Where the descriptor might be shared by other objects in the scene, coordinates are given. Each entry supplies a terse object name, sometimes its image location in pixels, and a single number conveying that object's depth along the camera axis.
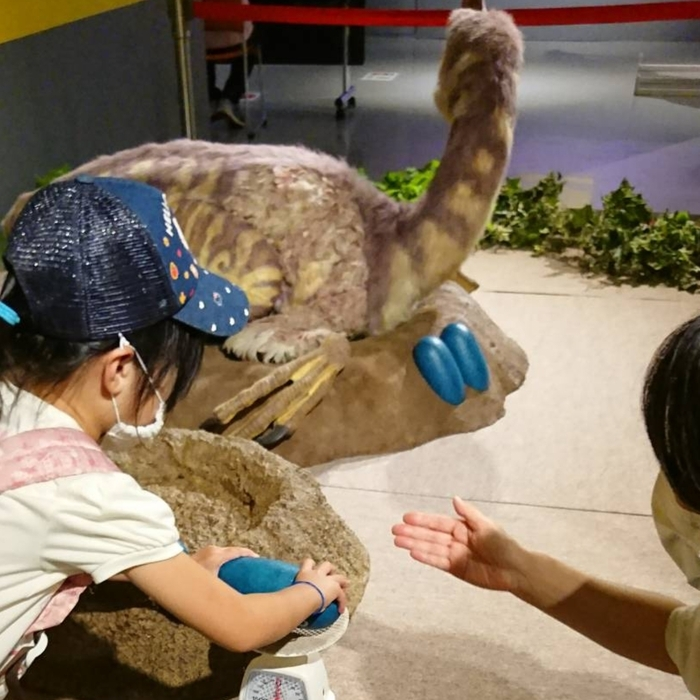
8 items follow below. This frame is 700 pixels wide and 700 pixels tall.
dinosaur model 2.34
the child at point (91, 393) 1.00
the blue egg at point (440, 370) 2.34
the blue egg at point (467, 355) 2.41
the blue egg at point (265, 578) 1.23
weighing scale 1.30
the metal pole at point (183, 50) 3.34
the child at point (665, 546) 0.92
